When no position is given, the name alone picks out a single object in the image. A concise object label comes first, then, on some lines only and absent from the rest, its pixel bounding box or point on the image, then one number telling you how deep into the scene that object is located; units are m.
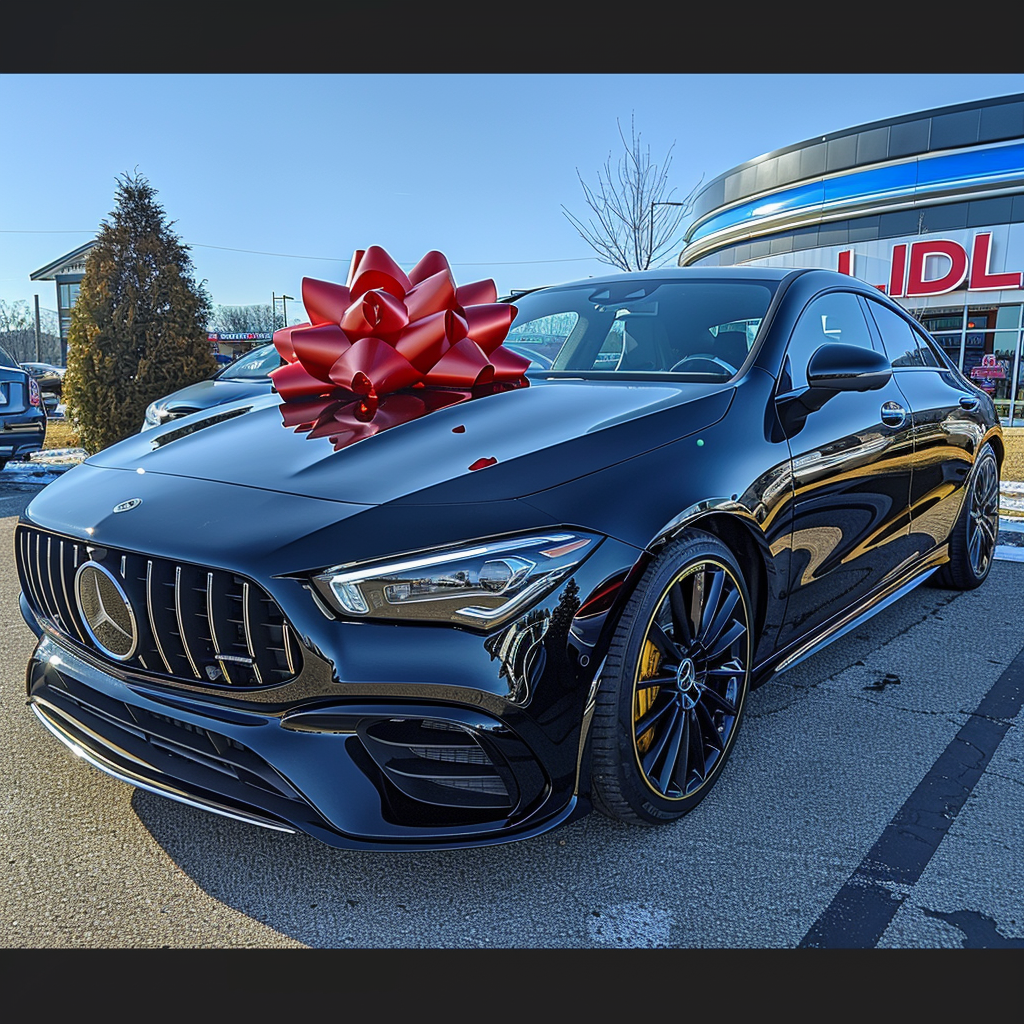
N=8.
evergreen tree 9.72
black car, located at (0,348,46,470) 8.32
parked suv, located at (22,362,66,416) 20.05
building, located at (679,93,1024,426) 16.28
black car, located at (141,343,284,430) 7.35
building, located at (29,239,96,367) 47.71
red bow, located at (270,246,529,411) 2.69
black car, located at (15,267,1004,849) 1.71
